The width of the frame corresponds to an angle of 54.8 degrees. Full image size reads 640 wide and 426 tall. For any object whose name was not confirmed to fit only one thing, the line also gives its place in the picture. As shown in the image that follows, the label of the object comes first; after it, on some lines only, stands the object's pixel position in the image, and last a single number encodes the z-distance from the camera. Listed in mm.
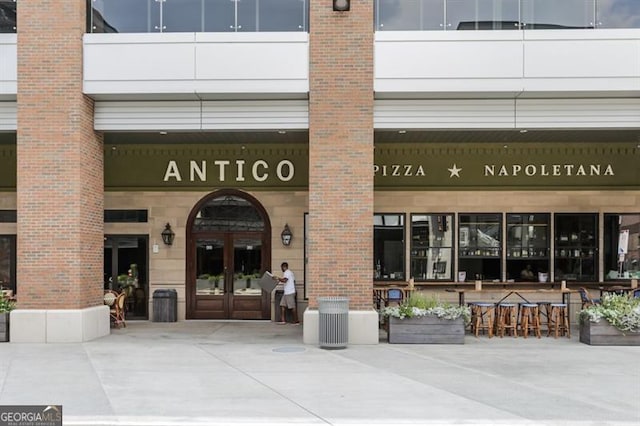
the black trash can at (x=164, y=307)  17047
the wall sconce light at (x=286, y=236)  17328
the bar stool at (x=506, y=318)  14164
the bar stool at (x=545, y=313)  14547
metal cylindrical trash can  12492
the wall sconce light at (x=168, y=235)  17406
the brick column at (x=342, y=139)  13227
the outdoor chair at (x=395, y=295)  14781
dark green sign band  17297
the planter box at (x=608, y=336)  13000
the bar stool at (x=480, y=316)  14148
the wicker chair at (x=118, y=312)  15758
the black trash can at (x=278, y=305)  17172
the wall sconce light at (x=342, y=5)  13281
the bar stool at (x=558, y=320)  14188
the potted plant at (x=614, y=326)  12969
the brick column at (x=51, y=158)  13188
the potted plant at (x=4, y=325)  13195
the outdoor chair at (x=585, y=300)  14485
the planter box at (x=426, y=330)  13086
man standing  16641
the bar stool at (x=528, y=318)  14102
